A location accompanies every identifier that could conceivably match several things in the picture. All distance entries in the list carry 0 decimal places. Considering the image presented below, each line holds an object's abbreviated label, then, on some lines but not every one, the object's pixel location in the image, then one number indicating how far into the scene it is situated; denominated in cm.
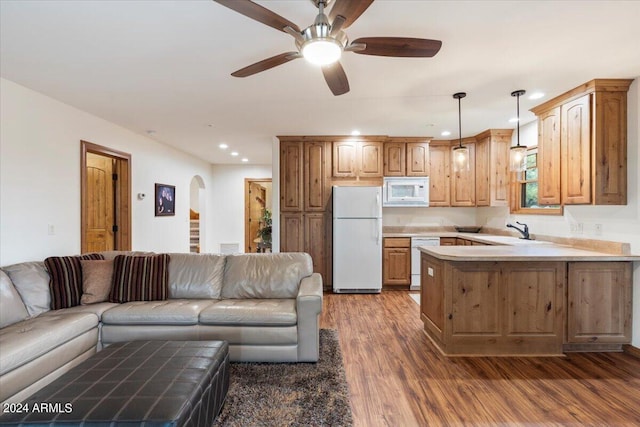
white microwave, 511
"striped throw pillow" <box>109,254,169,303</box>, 280
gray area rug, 183
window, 425
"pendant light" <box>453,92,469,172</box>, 337
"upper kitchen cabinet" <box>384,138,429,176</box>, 512
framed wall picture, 522
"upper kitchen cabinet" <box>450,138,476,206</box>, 512
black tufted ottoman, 130
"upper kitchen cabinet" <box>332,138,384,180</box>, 496
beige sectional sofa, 207
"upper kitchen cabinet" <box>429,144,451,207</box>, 531
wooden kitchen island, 270
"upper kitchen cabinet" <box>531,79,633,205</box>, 278
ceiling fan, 147
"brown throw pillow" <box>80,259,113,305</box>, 273
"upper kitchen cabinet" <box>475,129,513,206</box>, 465
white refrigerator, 464
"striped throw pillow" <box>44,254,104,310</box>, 261
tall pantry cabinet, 492
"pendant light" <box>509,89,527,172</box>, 300
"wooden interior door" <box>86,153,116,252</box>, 439
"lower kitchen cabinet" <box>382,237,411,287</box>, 491
